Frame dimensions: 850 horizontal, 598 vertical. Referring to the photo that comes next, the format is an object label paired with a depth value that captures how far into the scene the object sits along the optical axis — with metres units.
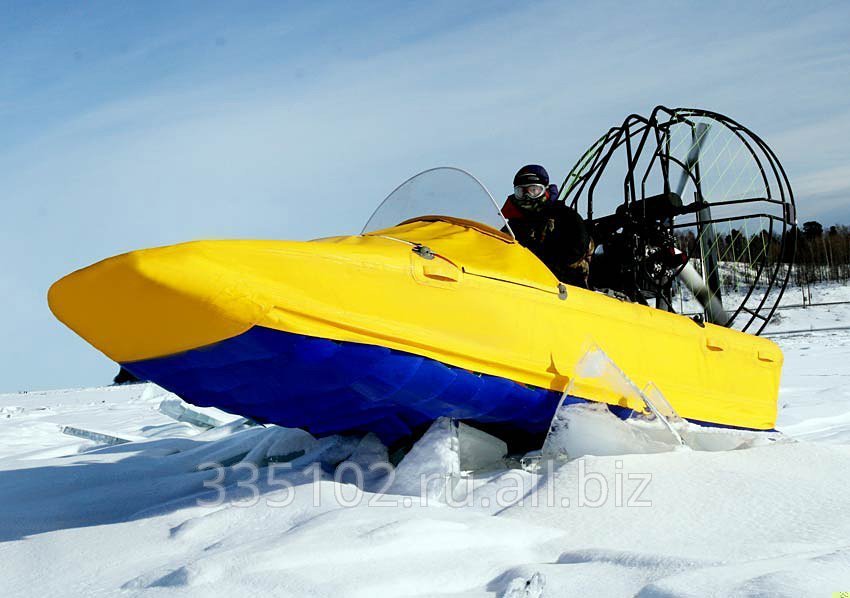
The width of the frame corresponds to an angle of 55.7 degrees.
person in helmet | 4.29
